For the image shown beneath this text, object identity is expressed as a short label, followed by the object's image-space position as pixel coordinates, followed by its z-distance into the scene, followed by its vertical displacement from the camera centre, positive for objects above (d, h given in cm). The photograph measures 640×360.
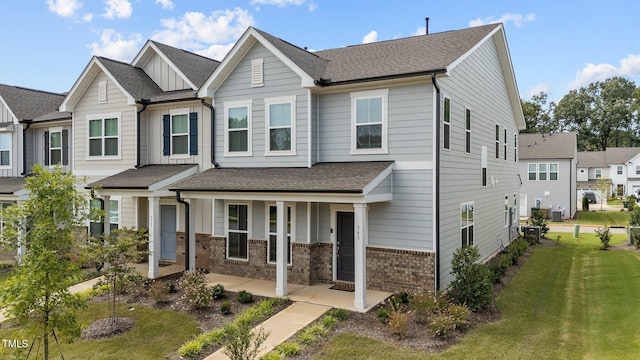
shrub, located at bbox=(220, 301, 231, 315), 1005 -316
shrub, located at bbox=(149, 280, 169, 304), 1087 -302
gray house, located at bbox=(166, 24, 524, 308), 1097 +52
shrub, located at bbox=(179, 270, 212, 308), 1033 -285
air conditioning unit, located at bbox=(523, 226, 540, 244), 2060 -280
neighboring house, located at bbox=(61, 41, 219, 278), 1461 +184
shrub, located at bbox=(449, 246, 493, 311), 1005 -256
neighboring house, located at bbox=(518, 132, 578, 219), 3309 +33
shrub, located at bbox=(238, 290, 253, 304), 1077 -309
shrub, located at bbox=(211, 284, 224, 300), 1112 -305
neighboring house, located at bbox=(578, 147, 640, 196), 5377 +137
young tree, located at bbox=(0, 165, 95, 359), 638 -124
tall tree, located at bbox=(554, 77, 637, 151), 6706 +1086
